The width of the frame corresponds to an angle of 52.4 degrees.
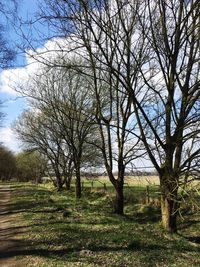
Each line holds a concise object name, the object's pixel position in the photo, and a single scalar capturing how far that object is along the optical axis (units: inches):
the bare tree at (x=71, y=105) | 573.2
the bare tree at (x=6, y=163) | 1857.5
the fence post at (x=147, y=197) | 442.5
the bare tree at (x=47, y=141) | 770.9
